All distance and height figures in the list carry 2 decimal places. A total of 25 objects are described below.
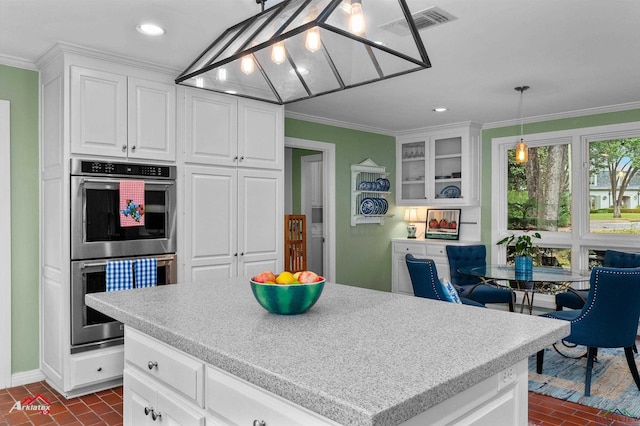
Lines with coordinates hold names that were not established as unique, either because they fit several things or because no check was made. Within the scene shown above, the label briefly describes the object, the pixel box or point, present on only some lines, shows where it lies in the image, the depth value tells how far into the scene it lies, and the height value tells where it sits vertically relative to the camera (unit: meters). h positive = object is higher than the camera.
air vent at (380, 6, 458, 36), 2.70 +1.14
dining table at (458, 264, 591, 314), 3.81 -0.56
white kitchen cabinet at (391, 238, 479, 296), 6.24 -0.61
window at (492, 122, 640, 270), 5.20 +0.21
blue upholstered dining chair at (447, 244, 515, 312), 4.75 -0.75
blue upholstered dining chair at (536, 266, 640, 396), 3.14 -0.72
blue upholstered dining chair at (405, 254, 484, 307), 3.75 -0.56
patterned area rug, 3.18 -1.29
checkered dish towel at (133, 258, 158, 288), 3.46 -0.46
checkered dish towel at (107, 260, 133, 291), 3.34 -0.46
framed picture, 6.43 -0.19
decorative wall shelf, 6.22 +0.25
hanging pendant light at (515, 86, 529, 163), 4.61 +0.57
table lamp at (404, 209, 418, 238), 6.82 -0.13
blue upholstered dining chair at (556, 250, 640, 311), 4.33 -0.52
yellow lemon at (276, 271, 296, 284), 1.83 -0.27
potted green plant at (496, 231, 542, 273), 4.23 -0.42
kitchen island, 1.10 -0.41
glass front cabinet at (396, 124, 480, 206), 6.13 +0.60
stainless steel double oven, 3.26 -0.16
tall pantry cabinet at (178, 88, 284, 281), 3.79 +0.22
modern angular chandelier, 1.47 +0.59
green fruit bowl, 1.79 -0.33
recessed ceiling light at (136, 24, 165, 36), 2.92 +1.14
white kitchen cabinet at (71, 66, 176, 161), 3.24 +0.69
